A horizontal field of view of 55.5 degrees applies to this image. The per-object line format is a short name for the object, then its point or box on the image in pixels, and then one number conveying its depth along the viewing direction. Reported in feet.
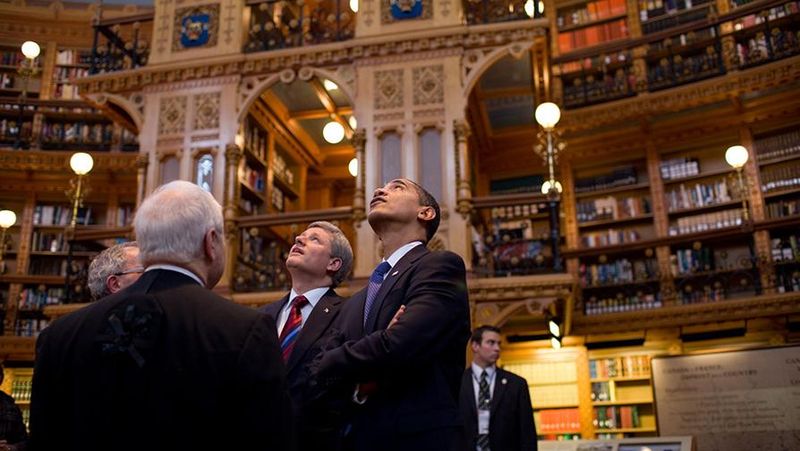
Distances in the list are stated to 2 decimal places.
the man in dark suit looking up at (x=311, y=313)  7.24
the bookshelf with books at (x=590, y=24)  31.50
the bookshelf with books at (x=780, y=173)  26.63
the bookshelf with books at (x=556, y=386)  27.40
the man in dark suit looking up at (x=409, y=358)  6.51
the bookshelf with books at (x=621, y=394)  26.94
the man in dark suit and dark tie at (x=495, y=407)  15.12
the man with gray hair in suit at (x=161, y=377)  4.76
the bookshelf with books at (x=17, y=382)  31.32
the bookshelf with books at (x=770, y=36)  26.43
